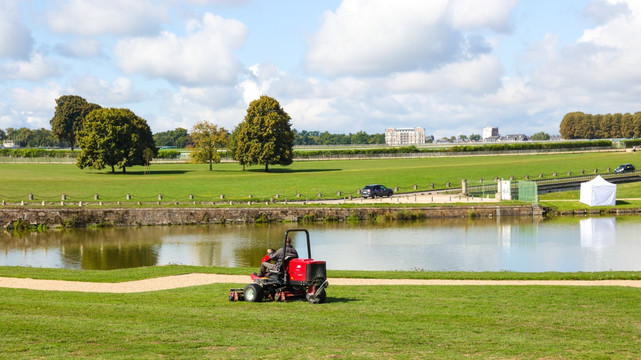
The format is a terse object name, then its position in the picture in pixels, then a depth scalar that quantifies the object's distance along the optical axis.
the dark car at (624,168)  92.38
